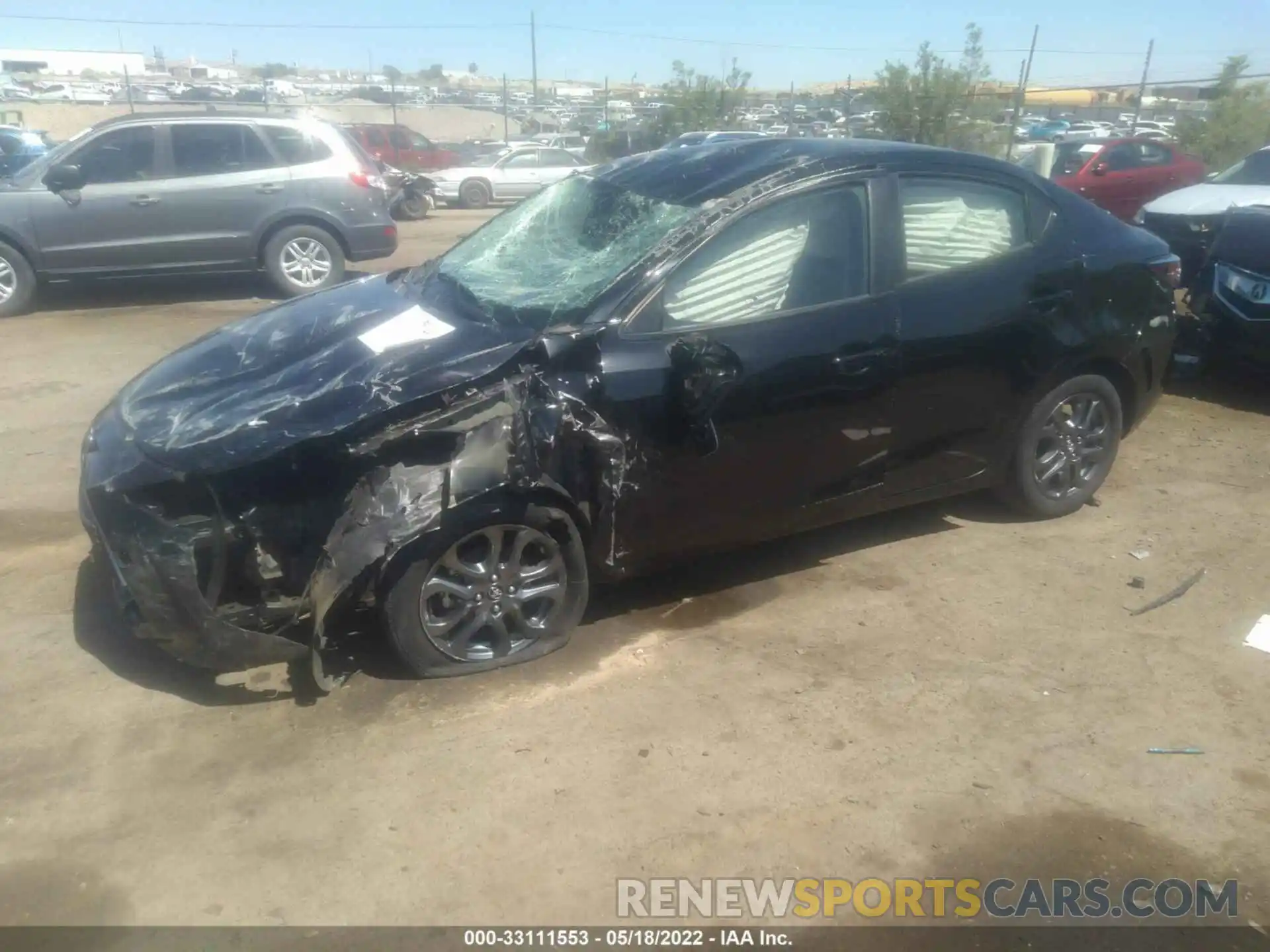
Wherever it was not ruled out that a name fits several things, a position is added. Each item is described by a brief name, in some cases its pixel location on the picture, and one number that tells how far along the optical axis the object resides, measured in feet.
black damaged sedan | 11.10
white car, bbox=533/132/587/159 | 82.28
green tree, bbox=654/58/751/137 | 85.20
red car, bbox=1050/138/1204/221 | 52.85
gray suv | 31.35
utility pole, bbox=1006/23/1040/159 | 62.64
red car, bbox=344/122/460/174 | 73.77
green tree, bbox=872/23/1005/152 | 67.72
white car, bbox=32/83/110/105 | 99.40
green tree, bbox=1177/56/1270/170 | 70.08
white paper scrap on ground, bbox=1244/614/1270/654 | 13.23
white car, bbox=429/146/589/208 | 68.08
